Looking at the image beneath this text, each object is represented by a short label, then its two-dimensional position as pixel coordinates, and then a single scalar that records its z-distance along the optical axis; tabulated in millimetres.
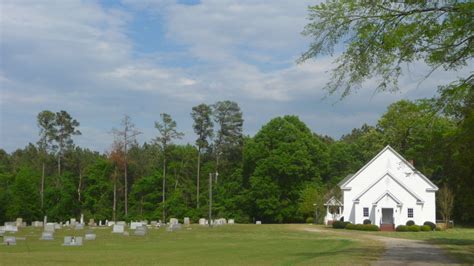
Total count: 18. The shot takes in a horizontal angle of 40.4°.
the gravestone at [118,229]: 46438
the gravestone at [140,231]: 44553
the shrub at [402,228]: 56662
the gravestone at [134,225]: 54581
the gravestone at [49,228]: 47531
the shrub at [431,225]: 58756
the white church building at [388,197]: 61625
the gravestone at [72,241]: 32719
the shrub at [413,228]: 56438
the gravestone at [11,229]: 47144
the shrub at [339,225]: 58000
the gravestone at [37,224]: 64062
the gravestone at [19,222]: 63500
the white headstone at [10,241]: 32978
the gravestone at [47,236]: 38469
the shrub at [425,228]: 57000
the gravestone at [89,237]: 37844
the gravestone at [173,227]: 52531
